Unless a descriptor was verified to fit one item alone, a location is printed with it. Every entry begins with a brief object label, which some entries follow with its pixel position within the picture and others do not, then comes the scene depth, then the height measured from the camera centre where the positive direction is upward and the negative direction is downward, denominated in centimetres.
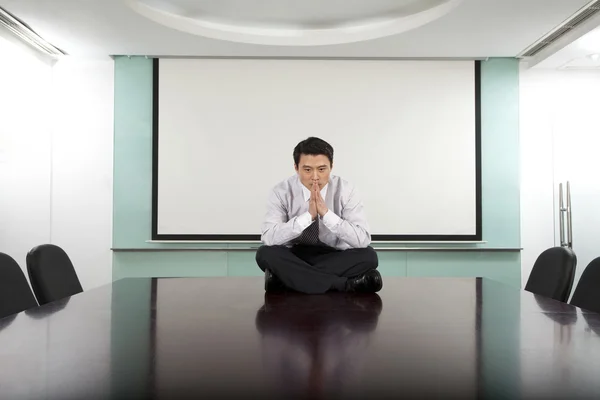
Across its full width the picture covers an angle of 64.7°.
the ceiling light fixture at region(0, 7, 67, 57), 394 +158
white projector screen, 486 +72
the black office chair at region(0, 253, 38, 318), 196 -35
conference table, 93 -36
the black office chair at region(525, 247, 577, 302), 227 -34
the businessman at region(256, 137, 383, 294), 228 -15
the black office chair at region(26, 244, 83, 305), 228 -33
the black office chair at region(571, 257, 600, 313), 208 -37
